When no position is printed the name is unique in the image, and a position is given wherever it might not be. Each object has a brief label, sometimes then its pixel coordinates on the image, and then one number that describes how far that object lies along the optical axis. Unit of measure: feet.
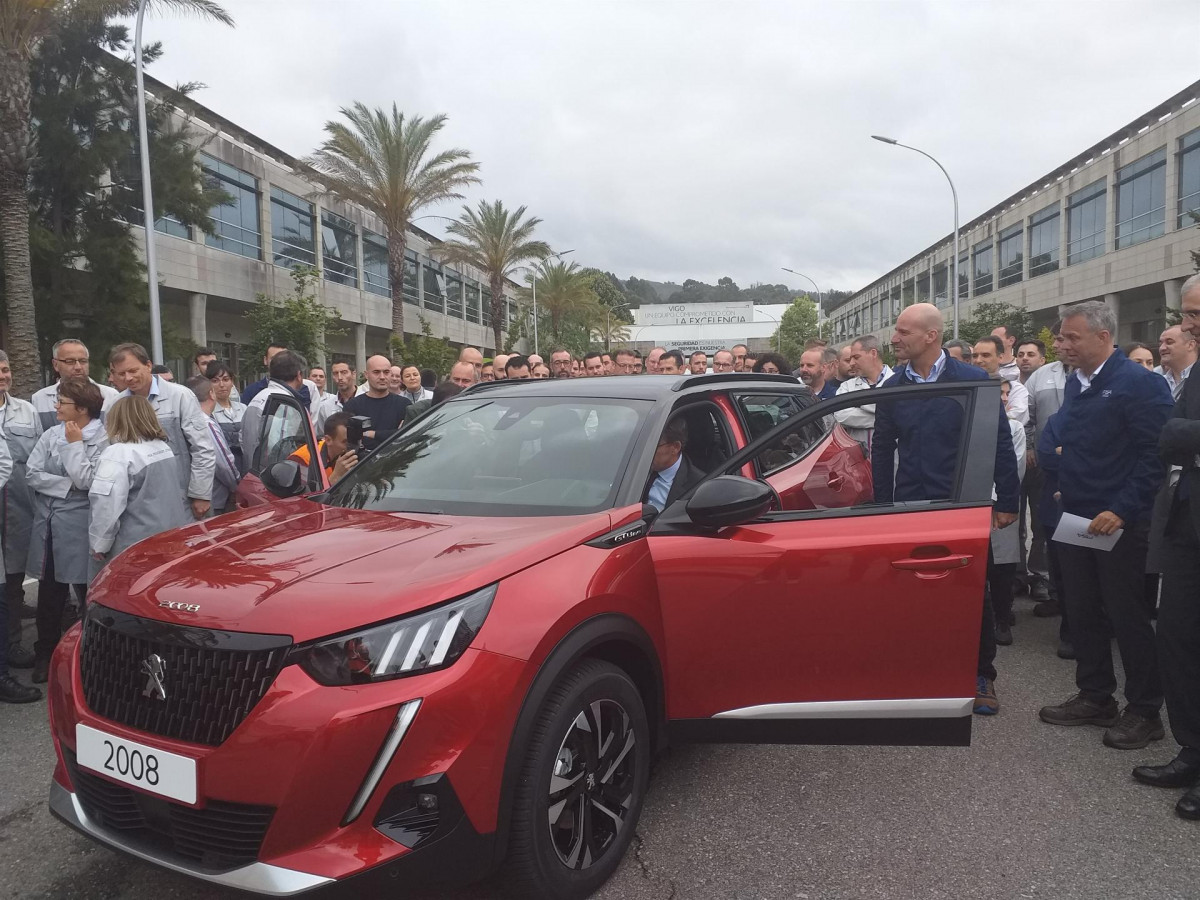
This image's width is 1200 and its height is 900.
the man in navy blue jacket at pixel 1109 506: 12.42
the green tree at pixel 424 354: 99.09
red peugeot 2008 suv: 6.96
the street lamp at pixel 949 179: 95.14
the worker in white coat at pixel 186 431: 16.88
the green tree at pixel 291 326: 81.82
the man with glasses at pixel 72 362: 19.13
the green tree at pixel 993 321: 114.32
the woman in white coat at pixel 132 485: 14.74
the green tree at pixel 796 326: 275.18
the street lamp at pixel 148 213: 55.06
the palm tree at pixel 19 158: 50.78
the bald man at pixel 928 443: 13.14
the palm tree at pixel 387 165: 85.87
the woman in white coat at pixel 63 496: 16.02
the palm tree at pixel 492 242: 121.29
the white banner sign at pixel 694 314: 347.97
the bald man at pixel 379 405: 24.99
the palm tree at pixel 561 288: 157.48
